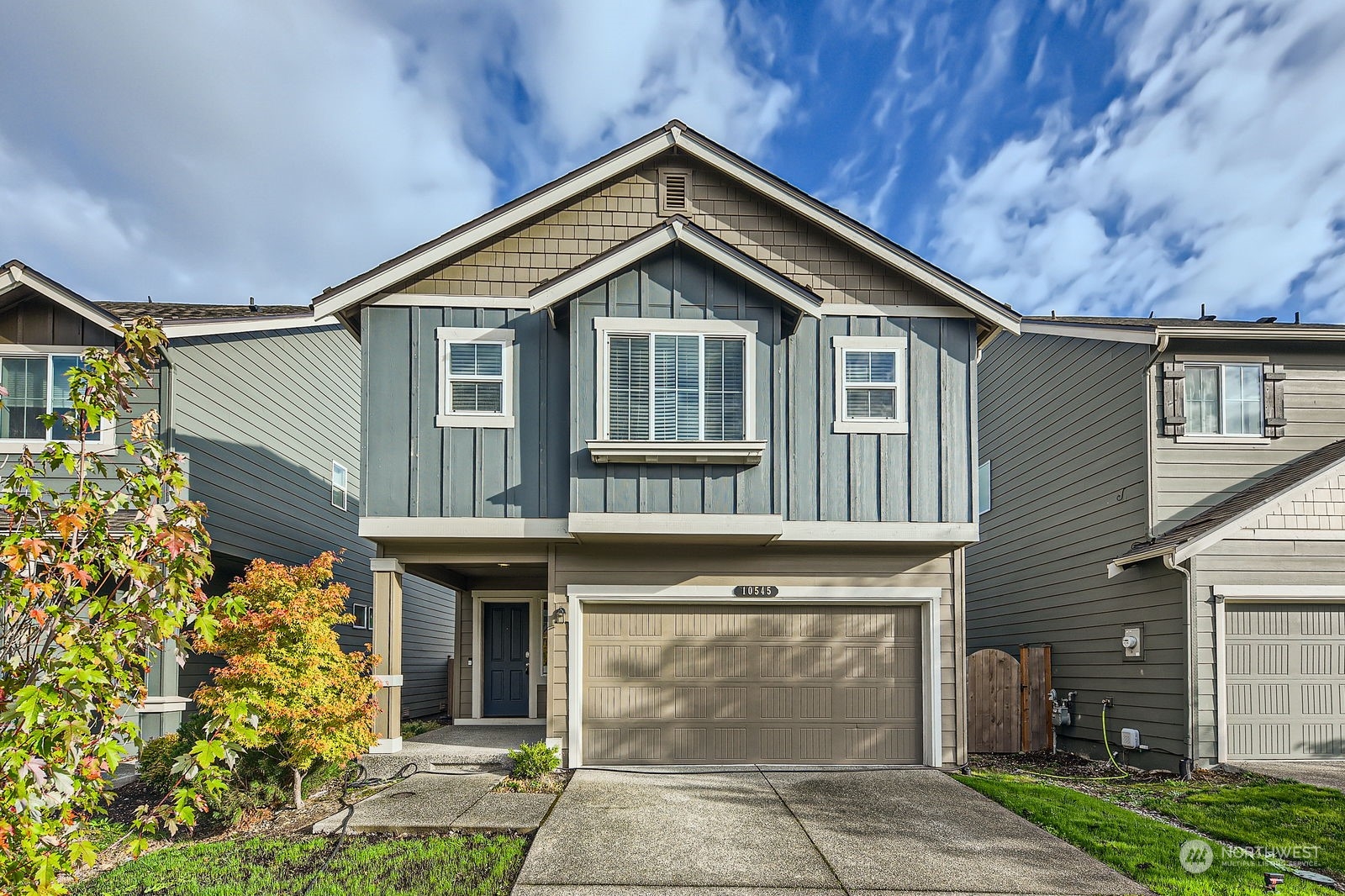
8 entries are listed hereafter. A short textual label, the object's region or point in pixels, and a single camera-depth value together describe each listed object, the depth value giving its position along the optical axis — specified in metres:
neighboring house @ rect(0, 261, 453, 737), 10.62
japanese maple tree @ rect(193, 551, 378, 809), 7.51
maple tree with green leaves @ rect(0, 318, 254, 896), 3.07
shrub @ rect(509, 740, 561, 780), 9.14
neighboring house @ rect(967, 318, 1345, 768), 10.30
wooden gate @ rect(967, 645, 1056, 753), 12.01
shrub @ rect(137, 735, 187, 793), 8.17
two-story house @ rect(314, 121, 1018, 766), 9.66
